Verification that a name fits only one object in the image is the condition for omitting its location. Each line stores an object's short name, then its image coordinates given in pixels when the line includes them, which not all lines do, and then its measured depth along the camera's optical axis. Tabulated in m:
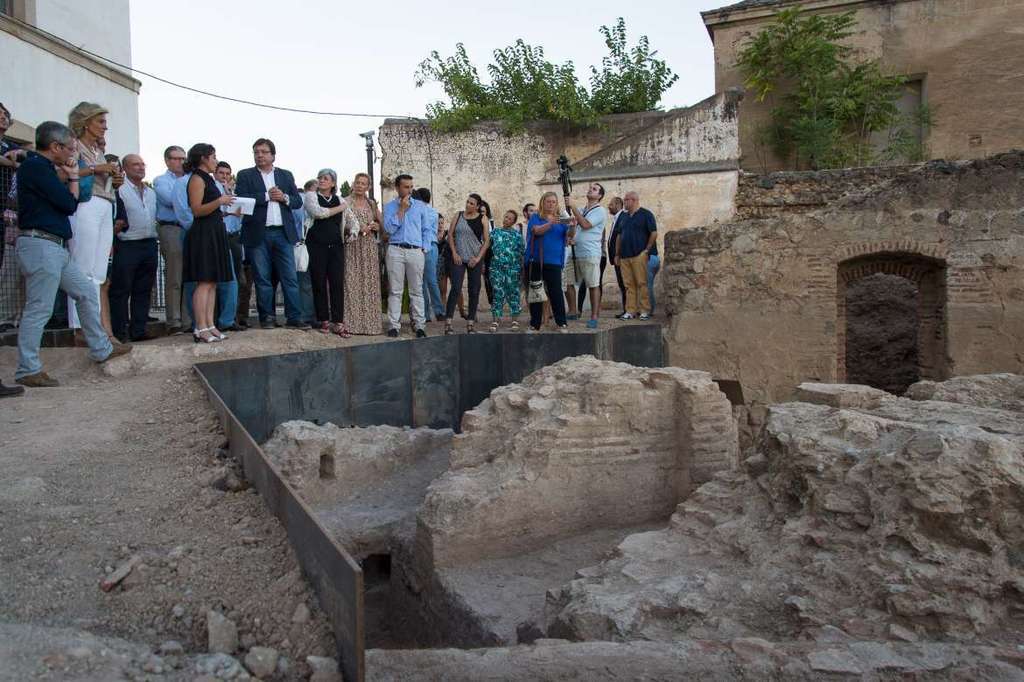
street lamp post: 17.33
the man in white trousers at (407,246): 8.96
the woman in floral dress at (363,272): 8.98
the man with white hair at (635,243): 11.09
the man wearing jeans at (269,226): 8.08
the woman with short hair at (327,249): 8.48
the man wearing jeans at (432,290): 10.88
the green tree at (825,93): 15.70
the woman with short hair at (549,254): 9.41
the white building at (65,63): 12.77
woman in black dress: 7.12
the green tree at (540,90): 16.36
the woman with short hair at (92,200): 6.51
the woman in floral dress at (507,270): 10.02
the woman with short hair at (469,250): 9.81
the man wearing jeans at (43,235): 5.72
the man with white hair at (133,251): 7.39
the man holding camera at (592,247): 10.49
